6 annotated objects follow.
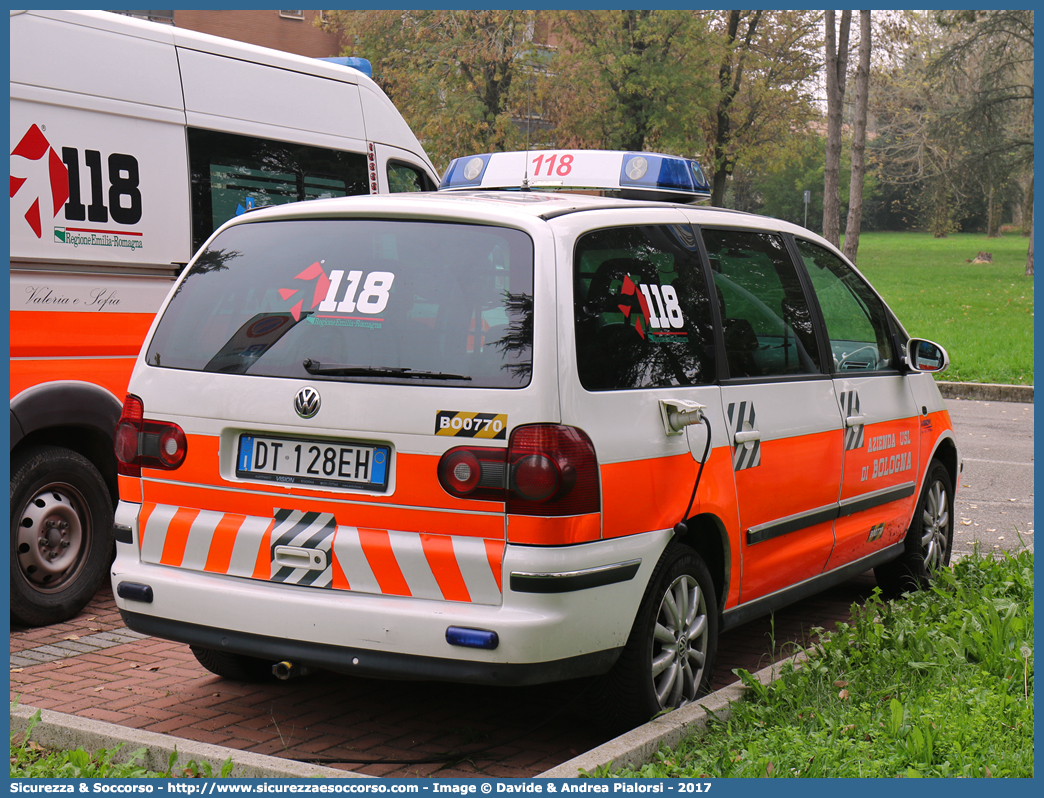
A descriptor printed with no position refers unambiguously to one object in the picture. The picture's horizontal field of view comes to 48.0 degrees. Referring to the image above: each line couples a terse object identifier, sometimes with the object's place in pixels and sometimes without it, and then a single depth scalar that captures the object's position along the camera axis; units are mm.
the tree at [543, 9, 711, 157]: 28281
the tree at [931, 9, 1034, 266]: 33281
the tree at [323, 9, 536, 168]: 27469
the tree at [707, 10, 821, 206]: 33500
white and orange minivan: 3520
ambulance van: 5406
